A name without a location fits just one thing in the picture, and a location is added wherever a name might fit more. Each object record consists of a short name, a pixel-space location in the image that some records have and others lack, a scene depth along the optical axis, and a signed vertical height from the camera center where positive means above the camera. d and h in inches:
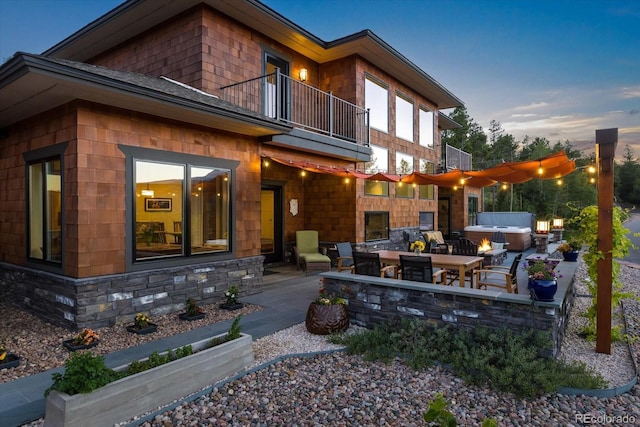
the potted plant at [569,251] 255.3 -27.0
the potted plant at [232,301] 241.1 -57.5
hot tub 557.6 -34.4
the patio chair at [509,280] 198.4 -41.1
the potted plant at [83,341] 168.9 -59.4
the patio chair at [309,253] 367.9 -41.9
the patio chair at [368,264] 222.6 -31.4
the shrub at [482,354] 136.3 -61.7
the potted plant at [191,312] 217.5 -59.2
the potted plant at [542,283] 151.8 -29.7
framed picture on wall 220.1 +7.2
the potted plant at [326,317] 193.8 -55.7
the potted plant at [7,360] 148.2 -60.2
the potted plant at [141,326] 193.5 -60.6
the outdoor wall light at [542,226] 520.3 -18.6
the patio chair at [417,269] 200.5 -31.1
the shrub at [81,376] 101.7 -46.1
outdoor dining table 224.7 -31.3
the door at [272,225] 417.1 -11.0
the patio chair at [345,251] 321.6 -33.0
